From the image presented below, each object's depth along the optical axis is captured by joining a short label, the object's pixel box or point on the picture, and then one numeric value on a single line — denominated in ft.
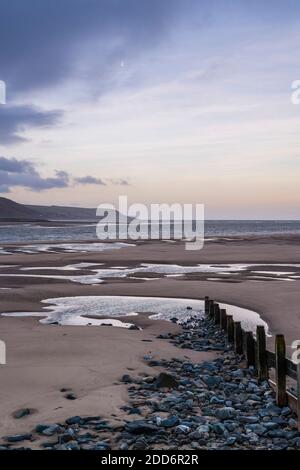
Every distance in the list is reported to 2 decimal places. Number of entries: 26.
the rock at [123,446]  26.08
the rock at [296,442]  27.00
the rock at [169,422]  28.90
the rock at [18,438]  27.07
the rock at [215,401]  33.60
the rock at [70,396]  33.65
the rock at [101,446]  25.96
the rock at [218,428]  28.22
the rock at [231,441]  26.99
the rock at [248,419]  30.30
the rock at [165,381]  36.29
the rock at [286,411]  31.58
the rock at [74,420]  29.24
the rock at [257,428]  28.55
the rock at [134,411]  30.94
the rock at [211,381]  37.70
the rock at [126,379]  37.67
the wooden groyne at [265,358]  32.53
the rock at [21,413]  30.30
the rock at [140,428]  27.94
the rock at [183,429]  28.04
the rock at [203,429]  27.94
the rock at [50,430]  27.68
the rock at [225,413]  30.75
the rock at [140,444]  26.04
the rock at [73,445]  25.89
